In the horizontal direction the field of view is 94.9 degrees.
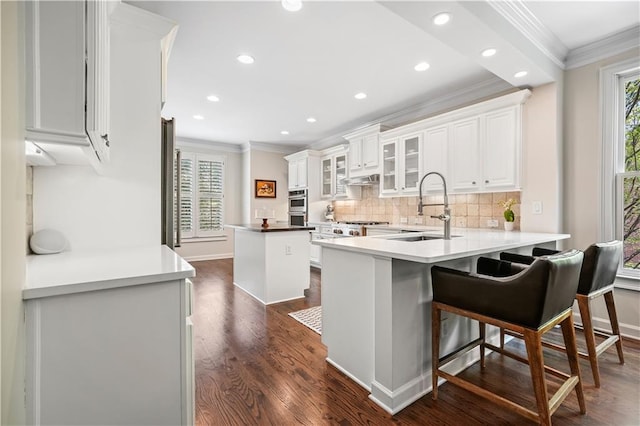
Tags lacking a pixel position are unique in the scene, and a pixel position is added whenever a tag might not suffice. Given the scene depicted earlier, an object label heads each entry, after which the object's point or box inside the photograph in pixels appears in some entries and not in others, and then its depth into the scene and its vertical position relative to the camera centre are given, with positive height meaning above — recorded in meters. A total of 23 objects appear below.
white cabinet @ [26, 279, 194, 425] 0.91 -0.48
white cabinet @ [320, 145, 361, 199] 5.36 +0.75
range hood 4.79 +0.57
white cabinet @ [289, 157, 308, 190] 6.02 +0.86
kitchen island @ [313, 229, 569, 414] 1.62 -0.60
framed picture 6.55 +0.59
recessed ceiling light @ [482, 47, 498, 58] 2.29 +1.28
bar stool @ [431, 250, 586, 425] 1.32 -0.46
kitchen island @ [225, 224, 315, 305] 3.51 -0.60
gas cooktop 4.59 -0.15
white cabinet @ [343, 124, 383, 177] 4.61 +1.04
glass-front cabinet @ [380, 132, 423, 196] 4.07 +0.71
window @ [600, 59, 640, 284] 2.58 +0.44
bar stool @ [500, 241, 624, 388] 1.82 -0.47
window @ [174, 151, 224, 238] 6.19 +0.43
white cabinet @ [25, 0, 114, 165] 0.95 +0.48
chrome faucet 2.17 -0.03
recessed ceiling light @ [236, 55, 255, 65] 2.83 +1.52
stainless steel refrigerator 2.13 +0.23
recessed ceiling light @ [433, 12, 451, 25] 1.87 +1.27
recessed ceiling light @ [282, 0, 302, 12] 2.08 +1.50
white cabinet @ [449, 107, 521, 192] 3.09 +0.69
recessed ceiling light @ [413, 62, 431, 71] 2.99 +1.52
